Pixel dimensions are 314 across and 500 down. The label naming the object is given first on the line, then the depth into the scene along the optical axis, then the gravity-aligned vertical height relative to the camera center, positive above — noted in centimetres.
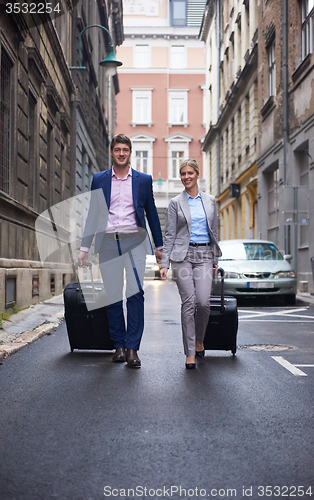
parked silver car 1302 -11
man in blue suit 562 +33
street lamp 1760 +562
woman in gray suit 562 +16
